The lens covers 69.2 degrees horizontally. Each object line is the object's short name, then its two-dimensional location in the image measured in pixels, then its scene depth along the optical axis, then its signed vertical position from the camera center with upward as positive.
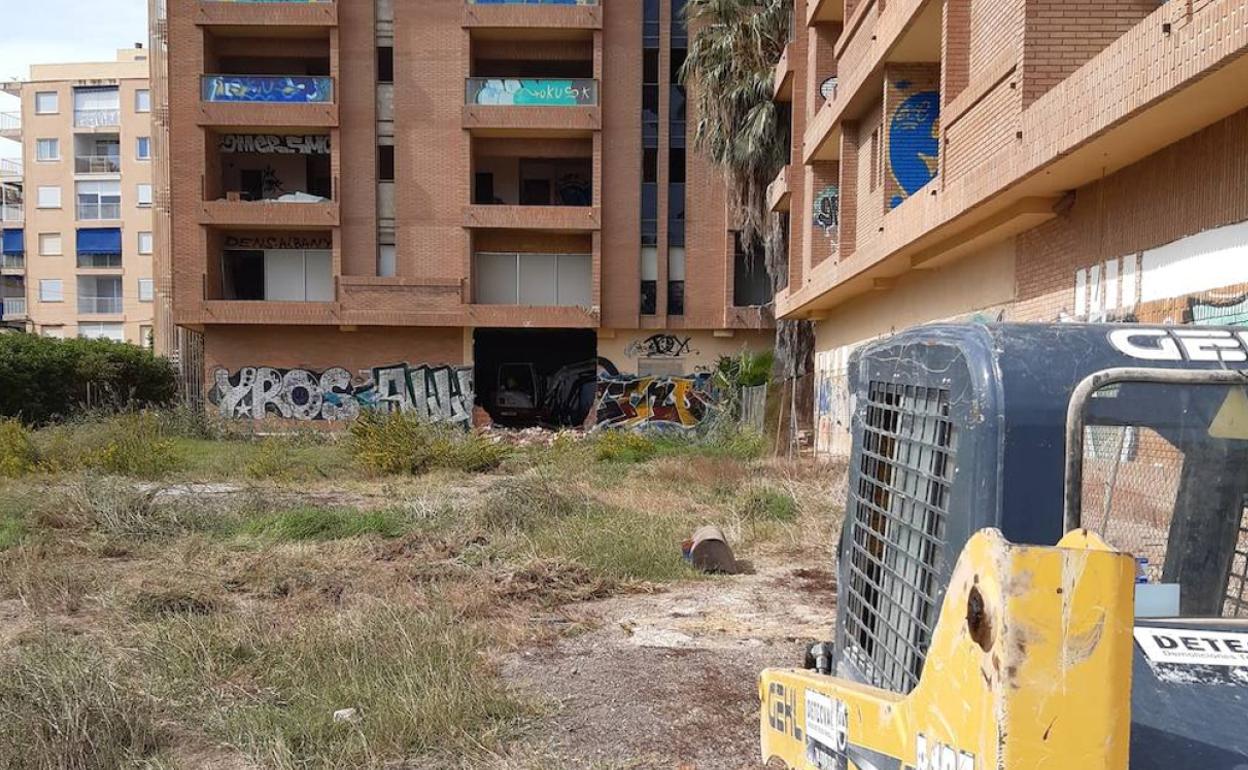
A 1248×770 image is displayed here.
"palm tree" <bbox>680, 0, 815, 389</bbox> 22.42 +6.26
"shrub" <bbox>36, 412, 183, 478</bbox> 14.52 -1.58
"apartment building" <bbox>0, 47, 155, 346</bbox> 58.62 +9.94
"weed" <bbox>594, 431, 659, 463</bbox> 18.98 -1.92
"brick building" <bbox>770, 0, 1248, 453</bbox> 6.07 +1.74
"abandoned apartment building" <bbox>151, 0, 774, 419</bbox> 28.66 +4.82
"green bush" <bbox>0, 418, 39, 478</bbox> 14.22 -1.60
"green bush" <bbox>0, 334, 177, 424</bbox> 26.84 -0.73
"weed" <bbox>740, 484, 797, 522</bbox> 10.82 -1.78
